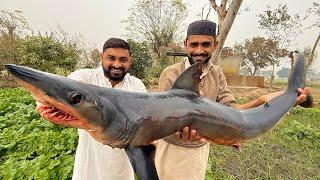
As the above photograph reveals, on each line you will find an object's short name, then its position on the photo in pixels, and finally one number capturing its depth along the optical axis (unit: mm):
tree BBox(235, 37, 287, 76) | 34406
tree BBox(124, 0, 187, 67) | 29531
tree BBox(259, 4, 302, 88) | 21383
